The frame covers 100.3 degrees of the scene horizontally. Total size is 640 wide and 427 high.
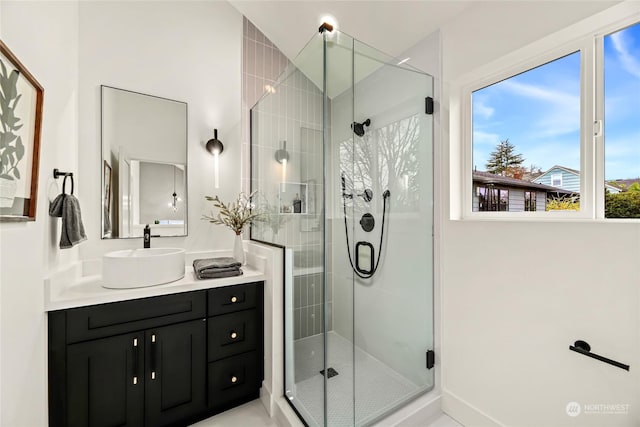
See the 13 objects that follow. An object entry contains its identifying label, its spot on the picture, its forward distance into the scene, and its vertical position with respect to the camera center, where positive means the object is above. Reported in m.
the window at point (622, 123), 1.12 +0.40
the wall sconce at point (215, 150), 2.22 +0.54
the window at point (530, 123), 1.32 +0.51
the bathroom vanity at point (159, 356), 1.34 -0.82
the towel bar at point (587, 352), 1.06 -0.59
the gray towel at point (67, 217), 1.41 -0.02
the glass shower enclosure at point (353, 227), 1.52 -0.09
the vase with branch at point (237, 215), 2.10 -0.01
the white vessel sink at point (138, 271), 1.49 -0.33
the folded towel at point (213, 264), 1.74 -0.34
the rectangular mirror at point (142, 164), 1.89 +0.37
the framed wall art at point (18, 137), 0.92 +0.29
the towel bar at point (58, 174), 1.42 +0.21
